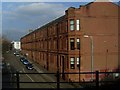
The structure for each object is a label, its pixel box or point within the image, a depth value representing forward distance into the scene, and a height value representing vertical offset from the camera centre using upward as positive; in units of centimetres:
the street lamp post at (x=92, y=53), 2101 -130
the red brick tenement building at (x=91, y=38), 2153 +75
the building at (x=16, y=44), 10637 -18
